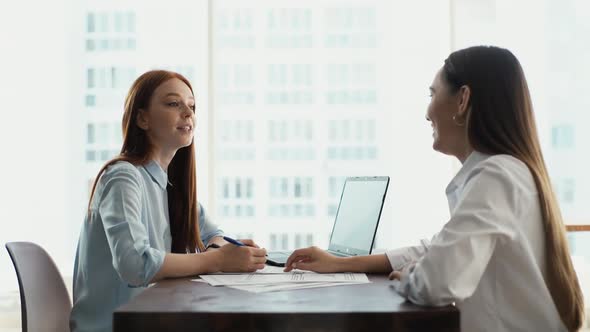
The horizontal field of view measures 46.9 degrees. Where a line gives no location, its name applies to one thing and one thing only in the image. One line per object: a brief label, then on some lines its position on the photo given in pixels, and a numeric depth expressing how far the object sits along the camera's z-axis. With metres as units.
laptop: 1.86
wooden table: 1.13
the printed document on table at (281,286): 1.38
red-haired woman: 1.62
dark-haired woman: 1.21
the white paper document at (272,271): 1.67
